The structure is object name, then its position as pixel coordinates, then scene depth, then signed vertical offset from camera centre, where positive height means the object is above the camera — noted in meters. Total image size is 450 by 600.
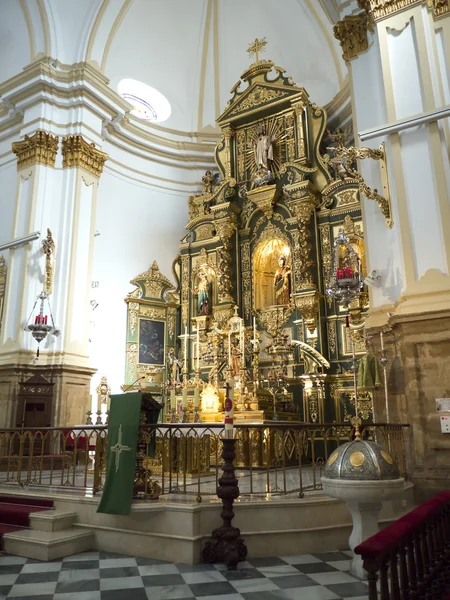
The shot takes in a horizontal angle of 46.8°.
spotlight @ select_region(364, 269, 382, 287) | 8.16 +2.36
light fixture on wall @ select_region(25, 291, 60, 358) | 11.27 +2.46
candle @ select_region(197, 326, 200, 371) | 13.81 +2.24
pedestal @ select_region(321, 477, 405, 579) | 4.33 -0.51
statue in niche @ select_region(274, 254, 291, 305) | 13.50 +3.89
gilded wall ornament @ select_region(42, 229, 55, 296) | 12.34 +4.06
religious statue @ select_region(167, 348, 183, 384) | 13.12 +1.83
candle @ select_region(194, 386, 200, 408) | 9.72 +0.67
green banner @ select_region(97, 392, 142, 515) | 5.67 -0.17
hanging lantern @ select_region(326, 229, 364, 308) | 7.86 +2.25
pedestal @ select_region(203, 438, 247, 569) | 5.24 -0.93
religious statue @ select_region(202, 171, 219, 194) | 15.92 +7.56
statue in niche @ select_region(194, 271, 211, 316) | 14.41 +3.85
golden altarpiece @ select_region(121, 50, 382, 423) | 12.10 +4.10
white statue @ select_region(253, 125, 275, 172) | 14.21 +7.61
